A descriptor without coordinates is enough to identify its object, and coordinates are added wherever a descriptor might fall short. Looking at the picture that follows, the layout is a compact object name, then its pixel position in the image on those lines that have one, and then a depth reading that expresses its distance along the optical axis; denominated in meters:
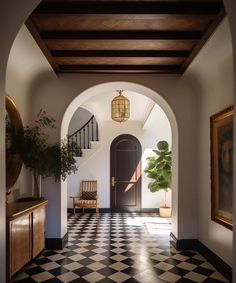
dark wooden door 9.29
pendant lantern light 6.52
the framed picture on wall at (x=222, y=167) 3.79
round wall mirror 4.12
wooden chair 8.53
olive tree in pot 4.36
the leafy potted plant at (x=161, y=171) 8.43
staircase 9.22
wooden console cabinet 3.34
